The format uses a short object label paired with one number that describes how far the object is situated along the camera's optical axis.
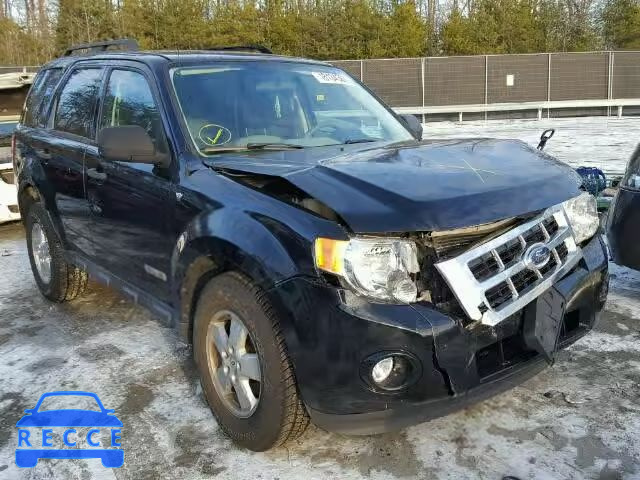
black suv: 2.47
